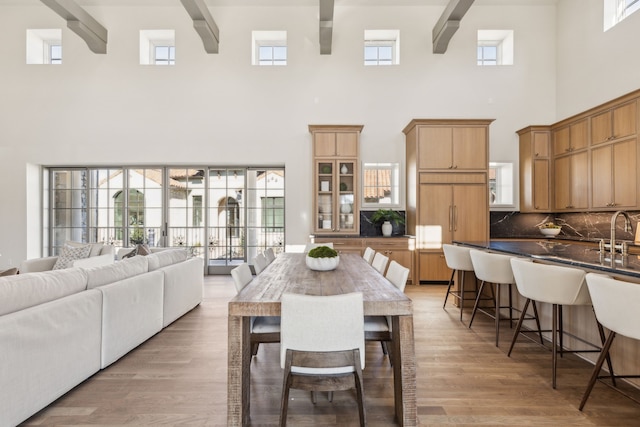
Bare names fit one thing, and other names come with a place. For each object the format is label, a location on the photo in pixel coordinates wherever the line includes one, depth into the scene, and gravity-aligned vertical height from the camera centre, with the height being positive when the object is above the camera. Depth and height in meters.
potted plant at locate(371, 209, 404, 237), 5.46 -0.11
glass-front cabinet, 5.37 +0.65
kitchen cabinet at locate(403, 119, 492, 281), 5.06 +0.39
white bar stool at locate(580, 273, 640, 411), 1.55 -0.50
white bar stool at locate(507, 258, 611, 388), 2.05 -0.52
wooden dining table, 1.63 -0.65
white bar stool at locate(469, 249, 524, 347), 2.76 -0.53
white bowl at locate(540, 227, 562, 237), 5.30 -0.34
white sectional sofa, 1.65 -0.76
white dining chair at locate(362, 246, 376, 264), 3.30 -0.48
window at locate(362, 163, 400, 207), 5.80 +0.52
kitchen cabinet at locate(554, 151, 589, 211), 4.81 +0.48
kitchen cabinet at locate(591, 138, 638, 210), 4.09 +0.50
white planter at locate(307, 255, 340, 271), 2.48 -0.42
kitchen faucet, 2.22 -0.12
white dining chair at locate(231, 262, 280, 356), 1.96 -0.75
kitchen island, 1.97 -0.39
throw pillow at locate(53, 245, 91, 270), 4.00 -0.57
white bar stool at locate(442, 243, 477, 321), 3.41 -0.53
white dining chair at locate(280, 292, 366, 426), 1.46 -0.63
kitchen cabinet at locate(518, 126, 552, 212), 5.42 +0.74
